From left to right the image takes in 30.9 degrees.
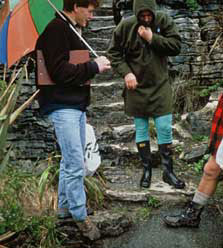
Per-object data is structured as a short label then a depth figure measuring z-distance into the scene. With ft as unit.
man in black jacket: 9.29
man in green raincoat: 12.17
